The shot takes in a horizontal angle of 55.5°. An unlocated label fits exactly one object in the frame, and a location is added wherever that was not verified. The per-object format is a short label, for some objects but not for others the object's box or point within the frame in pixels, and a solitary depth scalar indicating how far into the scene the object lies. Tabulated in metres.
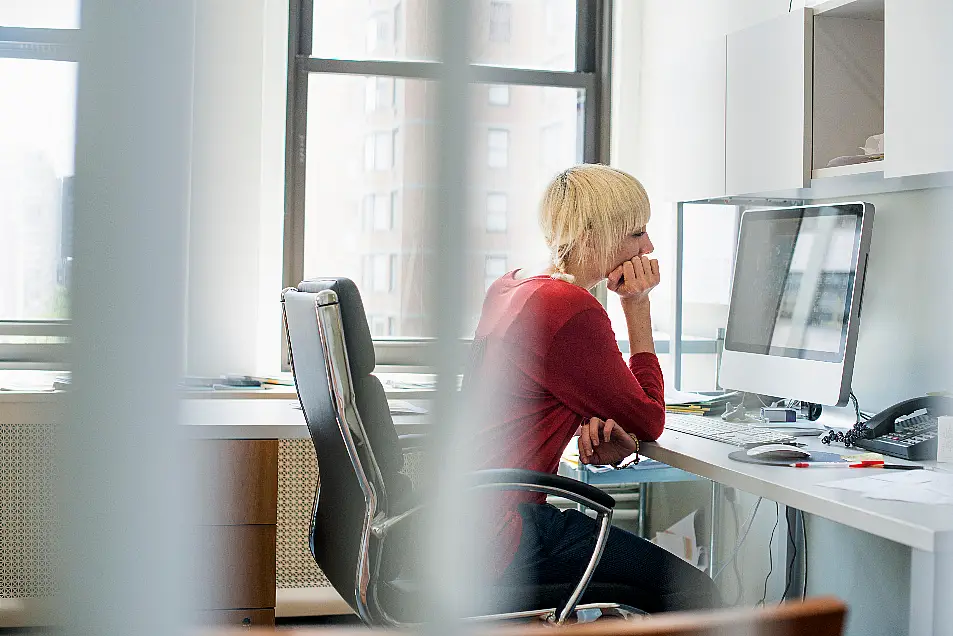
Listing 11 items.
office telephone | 1.60
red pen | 1.48
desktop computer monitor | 1.77
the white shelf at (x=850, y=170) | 1.73
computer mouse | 1.49
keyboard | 1.71
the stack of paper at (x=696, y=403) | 2.09
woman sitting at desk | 1.49
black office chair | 1.40
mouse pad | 1.49
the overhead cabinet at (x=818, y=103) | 1.59
